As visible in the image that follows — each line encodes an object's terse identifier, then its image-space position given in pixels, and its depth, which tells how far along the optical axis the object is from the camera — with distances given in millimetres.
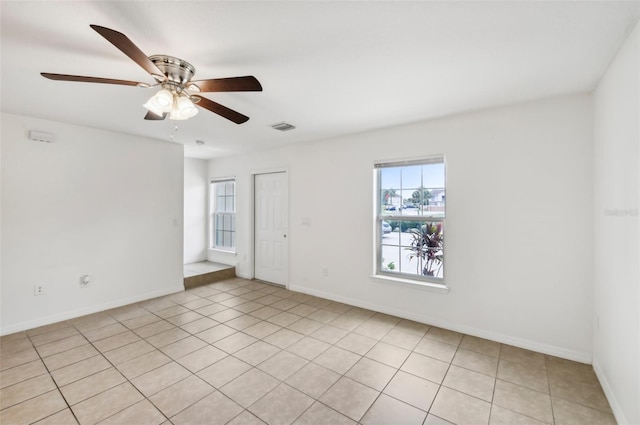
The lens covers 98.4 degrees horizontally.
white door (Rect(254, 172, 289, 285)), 4832
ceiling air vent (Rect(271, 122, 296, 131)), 3418
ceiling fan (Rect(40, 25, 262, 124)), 1693
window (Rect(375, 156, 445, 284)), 3270
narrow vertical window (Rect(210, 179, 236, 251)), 5824
